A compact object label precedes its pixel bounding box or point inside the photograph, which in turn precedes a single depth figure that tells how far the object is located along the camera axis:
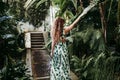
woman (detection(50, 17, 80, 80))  2.51
